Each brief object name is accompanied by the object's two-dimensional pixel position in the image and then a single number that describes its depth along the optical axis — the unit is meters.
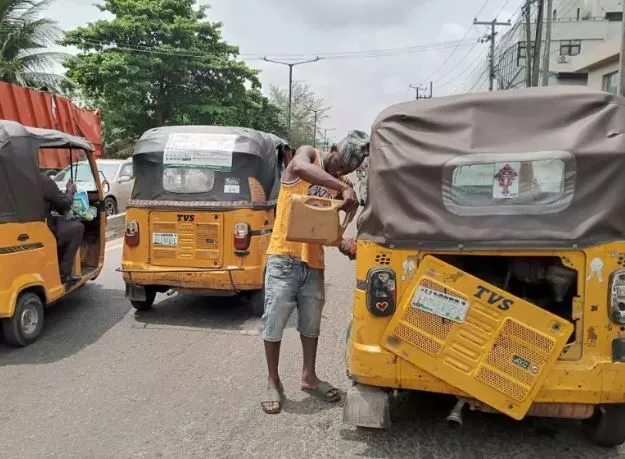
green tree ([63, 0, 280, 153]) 28.62
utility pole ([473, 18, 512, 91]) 38.57
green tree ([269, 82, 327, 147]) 68.00
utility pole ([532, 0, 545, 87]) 21.03
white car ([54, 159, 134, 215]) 14.38
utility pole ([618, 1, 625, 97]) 16.12
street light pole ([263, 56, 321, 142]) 43.47
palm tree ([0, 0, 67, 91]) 20.06
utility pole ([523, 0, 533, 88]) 24.61
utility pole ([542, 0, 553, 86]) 22.59
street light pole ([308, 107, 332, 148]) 73.94
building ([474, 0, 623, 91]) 48.78
